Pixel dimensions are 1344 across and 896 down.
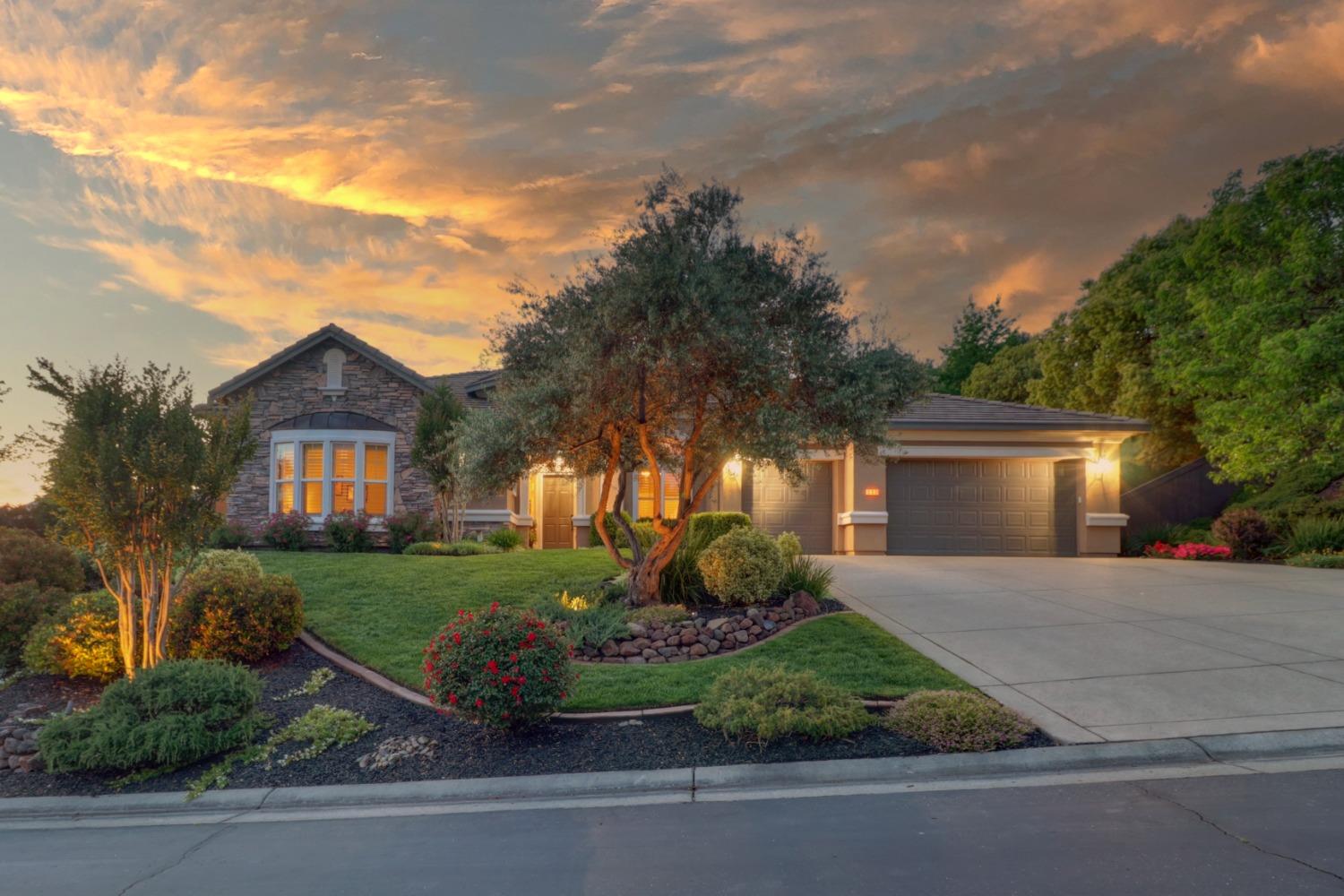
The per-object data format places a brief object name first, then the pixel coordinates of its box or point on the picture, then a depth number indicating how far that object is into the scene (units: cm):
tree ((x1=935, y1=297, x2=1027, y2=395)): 4322
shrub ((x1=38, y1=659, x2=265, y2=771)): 667
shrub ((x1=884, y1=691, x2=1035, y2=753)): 620
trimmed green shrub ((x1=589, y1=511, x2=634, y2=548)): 1642
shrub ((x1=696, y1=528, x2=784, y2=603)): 1082
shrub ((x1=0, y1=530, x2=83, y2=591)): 1056
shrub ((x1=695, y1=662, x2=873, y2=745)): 643
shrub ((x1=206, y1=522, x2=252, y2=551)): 1842
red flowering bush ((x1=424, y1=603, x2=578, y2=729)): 668
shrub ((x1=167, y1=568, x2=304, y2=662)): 909
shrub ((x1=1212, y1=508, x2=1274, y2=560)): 1819
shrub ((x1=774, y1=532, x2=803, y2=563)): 1240
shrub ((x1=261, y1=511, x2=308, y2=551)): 1902
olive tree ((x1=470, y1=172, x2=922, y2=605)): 970
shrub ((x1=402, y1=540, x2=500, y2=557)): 1727
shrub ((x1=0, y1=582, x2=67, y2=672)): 952
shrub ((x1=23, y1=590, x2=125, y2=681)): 864
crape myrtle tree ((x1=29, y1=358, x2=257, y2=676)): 731
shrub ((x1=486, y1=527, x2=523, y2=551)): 1908
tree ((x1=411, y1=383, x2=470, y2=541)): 1884
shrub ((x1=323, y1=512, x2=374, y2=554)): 1894
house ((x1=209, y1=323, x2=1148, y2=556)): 1925
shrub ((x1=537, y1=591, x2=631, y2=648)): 952
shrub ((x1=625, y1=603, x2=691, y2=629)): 1009
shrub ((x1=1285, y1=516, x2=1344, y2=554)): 1711
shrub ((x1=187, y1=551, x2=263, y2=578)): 1037
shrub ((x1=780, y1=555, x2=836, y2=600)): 1139
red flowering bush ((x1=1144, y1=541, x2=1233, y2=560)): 1806
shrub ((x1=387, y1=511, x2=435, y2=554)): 1908
